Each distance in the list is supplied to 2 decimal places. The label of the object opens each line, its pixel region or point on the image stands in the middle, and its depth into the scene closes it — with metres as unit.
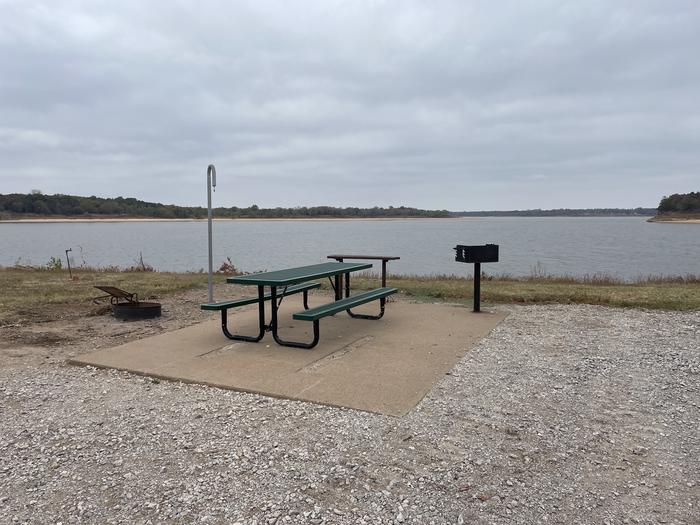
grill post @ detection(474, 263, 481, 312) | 6.93
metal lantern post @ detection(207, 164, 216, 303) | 7.09
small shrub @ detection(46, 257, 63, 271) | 14.73
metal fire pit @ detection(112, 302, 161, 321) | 6.45
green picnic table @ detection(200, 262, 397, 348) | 4.59
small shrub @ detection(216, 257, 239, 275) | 12.85
